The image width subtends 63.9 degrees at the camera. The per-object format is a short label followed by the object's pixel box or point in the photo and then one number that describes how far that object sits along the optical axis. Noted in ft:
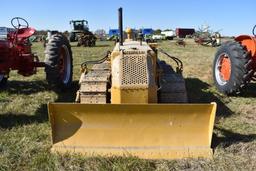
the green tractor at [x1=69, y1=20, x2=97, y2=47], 49.27
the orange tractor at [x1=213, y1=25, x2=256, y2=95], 12.37
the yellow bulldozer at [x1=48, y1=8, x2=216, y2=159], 7.81
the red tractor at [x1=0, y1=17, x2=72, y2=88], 11.88
